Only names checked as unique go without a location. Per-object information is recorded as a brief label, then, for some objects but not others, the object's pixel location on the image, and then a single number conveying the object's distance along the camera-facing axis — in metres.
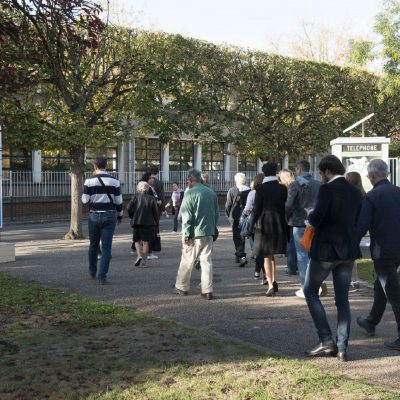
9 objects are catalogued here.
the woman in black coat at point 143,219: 12.12
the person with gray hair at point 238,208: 12.23
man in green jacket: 8.87
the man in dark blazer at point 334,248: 5.97
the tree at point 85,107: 17.62
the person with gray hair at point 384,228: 6.37
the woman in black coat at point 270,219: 9.00
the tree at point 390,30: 20.78
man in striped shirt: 10.08
